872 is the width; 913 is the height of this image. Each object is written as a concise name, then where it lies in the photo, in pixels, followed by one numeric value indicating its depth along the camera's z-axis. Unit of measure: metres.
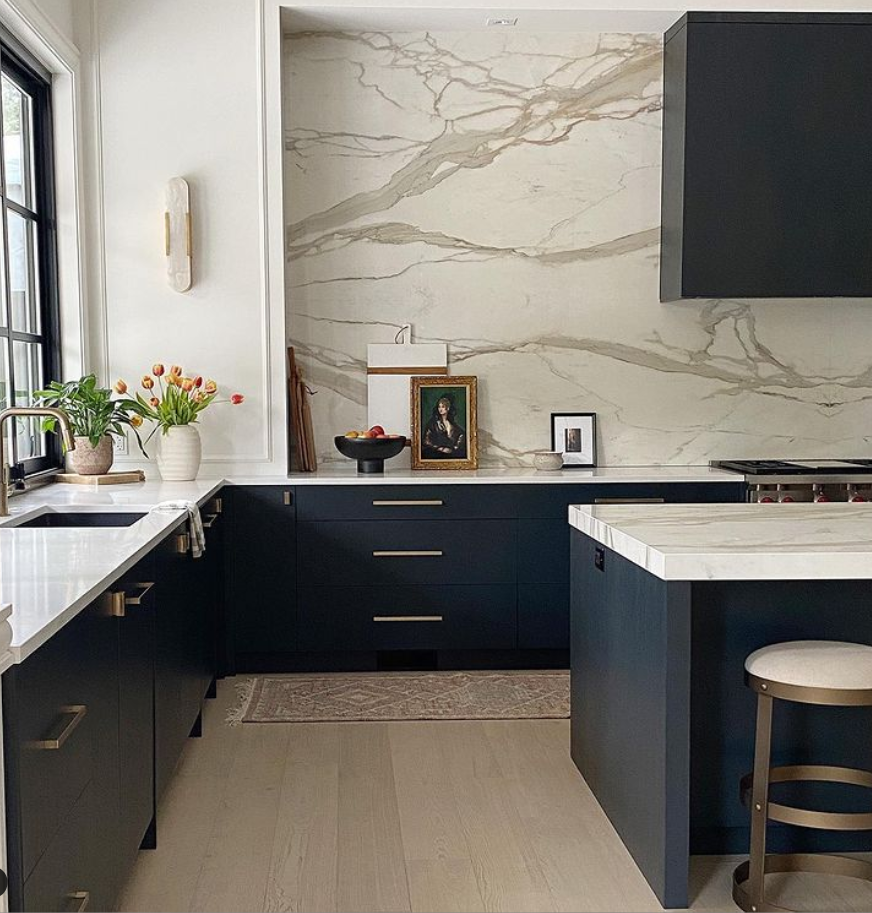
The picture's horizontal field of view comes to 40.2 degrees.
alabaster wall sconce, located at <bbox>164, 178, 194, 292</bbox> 4.67
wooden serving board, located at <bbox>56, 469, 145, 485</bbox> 4.21
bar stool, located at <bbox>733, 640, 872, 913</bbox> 2.51
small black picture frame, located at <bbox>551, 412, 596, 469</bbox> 5.16
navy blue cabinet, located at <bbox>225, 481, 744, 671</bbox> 4.64
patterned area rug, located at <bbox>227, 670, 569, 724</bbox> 4.20
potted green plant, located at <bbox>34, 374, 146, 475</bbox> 4.17
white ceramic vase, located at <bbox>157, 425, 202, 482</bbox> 4.50
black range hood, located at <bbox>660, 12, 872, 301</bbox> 4.72
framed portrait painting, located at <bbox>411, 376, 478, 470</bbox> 5.07
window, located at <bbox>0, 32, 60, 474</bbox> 4.02
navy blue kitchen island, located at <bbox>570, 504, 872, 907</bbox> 2.59
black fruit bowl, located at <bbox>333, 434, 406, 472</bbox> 4.78
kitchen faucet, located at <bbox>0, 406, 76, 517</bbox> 3.17
